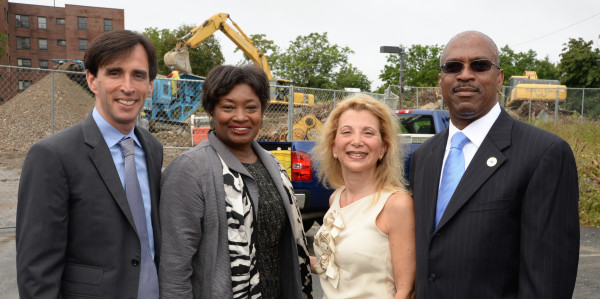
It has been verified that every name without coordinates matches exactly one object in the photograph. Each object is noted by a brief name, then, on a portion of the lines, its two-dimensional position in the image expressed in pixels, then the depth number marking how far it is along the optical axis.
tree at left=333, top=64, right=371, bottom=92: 49.97
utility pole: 19.80
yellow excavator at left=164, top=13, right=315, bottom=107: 19.70
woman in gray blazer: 2.18
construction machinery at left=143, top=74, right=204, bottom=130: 15.09
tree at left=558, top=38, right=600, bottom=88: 37.80
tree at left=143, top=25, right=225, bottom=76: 47.12
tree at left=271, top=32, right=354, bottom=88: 49.75
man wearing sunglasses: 1.78
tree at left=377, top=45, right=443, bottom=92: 44.66
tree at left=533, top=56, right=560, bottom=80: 65.38
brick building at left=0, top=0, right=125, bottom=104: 56.72
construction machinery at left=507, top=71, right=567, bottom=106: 22.03
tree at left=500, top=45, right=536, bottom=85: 63.81
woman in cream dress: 2.32
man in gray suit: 1.89
